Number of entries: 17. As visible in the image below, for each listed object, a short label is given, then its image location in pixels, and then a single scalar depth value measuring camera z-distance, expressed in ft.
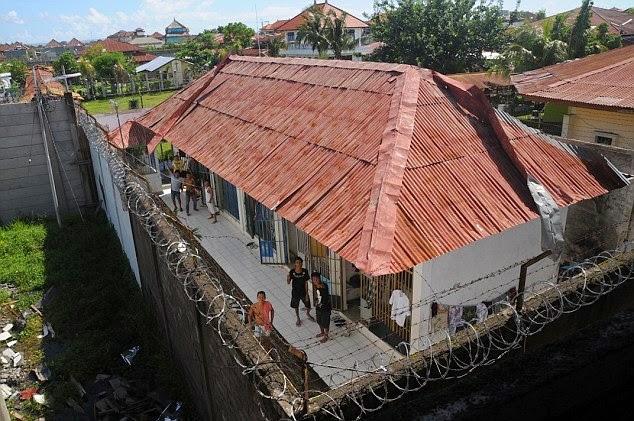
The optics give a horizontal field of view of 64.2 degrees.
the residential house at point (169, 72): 149.48
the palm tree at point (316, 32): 122.01
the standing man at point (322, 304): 27.78
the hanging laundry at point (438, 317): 26.96
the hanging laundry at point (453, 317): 27.20
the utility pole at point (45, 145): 54.44
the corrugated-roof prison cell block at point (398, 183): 24.14
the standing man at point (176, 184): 46.86
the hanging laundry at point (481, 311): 27.35
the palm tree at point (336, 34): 122.62
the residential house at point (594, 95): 40.32
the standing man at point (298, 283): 29.45
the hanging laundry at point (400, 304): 26.35
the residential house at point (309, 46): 162.60
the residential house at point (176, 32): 385.62
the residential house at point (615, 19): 120.18
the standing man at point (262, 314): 25.53
